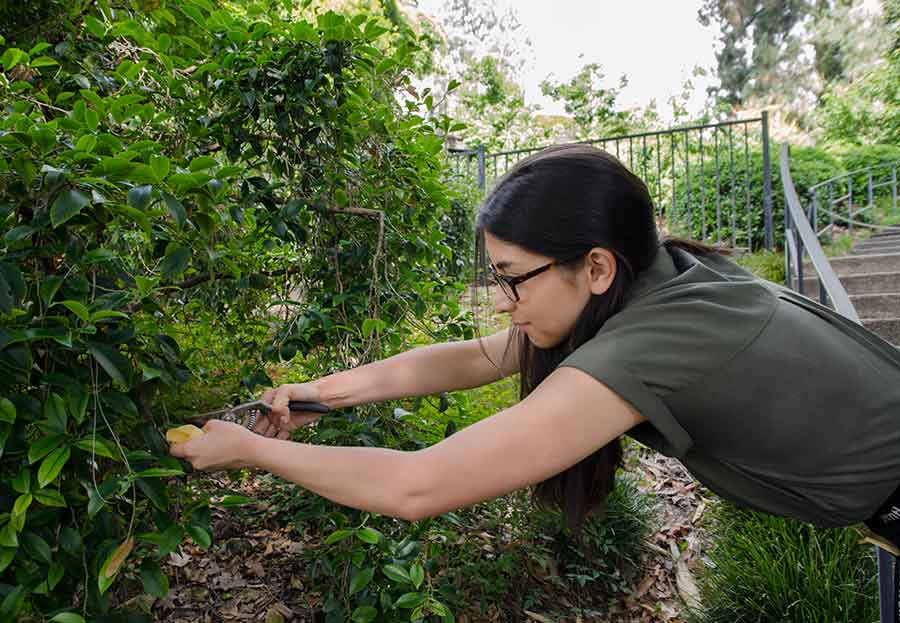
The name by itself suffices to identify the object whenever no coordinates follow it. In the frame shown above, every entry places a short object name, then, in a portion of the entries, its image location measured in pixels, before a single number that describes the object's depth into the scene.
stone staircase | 5.02
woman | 1.27
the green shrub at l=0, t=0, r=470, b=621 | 1.16
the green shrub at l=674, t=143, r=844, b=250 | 8.69
